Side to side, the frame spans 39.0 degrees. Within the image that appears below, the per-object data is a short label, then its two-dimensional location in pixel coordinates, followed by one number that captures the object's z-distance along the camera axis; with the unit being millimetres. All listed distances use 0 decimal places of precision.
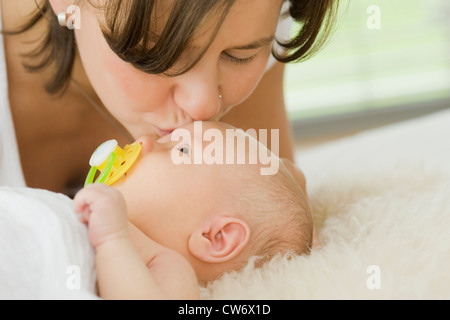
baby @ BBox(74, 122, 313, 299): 1062
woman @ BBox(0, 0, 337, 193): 1090
